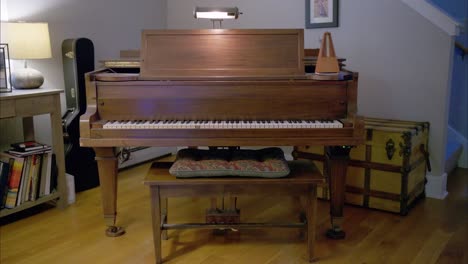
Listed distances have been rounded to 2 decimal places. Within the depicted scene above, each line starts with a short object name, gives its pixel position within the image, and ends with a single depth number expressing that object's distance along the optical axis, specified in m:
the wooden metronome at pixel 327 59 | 2.37
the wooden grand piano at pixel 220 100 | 2.26
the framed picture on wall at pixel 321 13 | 3.55
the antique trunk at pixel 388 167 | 2.96
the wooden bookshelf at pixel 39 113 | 2.65
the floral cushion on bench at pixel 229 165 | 2.18
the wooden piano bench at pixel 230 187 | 2.17
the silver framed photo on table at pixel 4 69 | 2.72
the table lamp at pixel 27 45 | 2.82
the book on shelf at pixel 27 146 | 2.88
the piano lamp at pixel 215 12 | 2.57
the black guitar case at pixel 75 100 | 3.24
